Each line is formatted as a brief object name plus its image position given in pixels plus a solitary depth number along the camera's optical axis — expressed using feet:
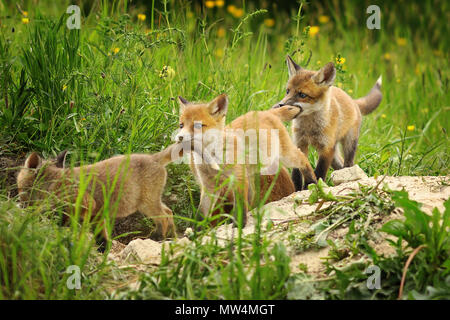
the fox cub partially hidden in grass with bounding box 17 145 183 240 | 24.67
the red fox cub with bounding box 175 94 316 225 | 26.58
